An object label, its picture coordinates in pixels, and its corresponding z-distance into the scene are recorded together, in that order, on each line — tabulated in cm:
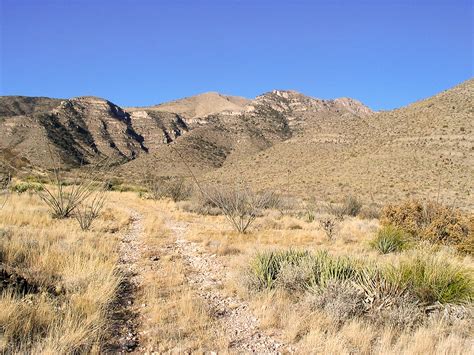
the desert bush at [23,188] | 2100
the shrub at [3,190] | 1465
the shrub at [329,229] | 1261
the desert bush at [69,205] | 1195
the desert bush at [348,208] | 2314
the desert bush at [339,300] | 479
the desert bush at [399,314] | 467
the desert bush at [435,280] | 534
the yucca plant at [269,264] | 601
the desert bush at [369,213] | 2256
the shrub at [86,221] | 1085
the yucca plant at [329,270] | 562
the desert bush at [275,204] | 2366
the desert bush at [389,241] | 1026
